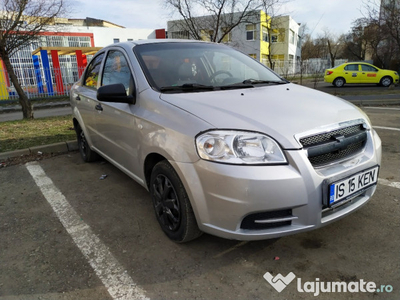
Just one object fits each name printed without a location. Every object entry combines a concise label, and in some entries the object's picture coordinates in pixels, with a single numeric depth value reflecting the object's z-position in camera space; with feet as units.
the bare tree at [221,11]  45.03
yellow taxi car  55.83
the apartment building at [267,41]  106.83
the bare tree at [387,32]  48.11
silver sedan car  6.36
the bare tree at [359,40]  62.13
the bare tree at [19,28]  26.08
